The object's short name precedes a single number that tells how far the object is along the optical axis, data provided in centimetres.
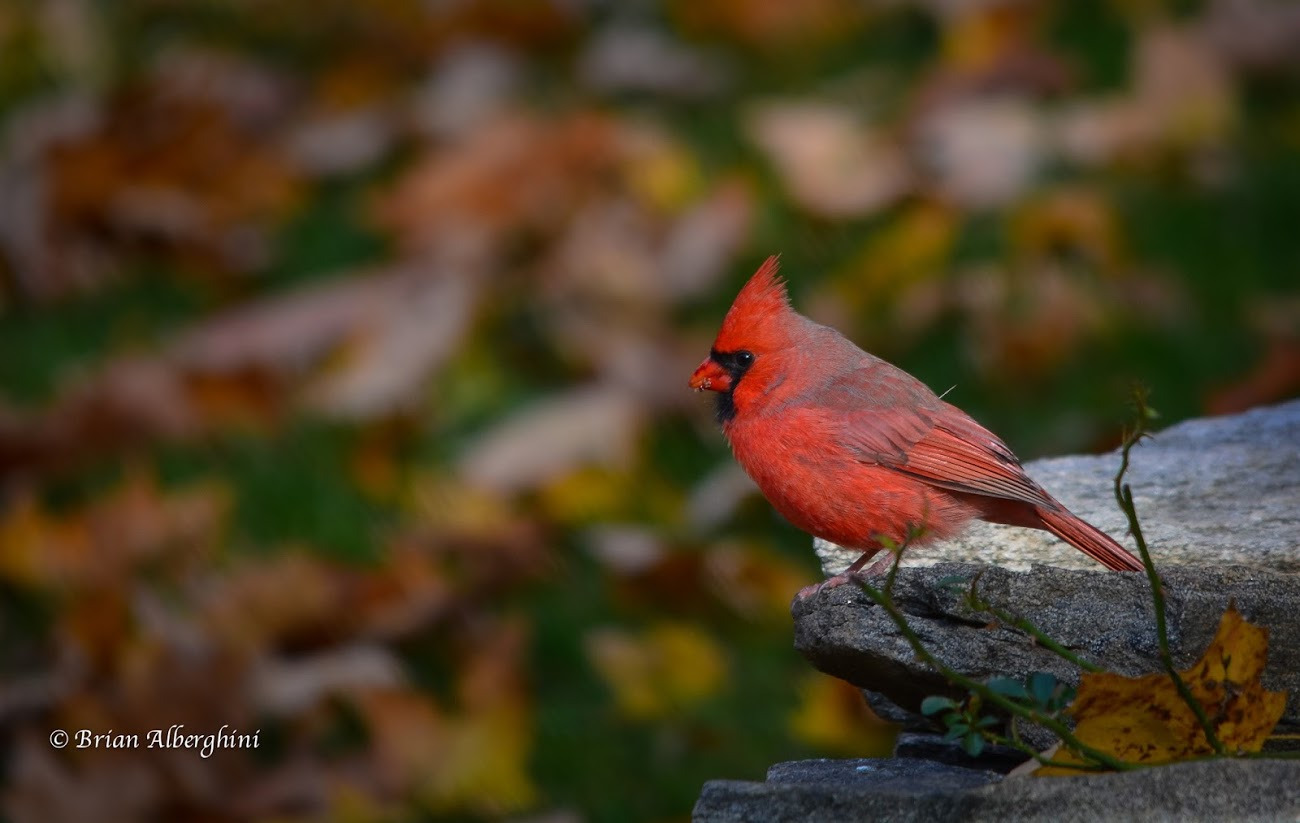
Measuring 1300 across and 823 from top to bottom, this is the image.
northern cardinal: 769
